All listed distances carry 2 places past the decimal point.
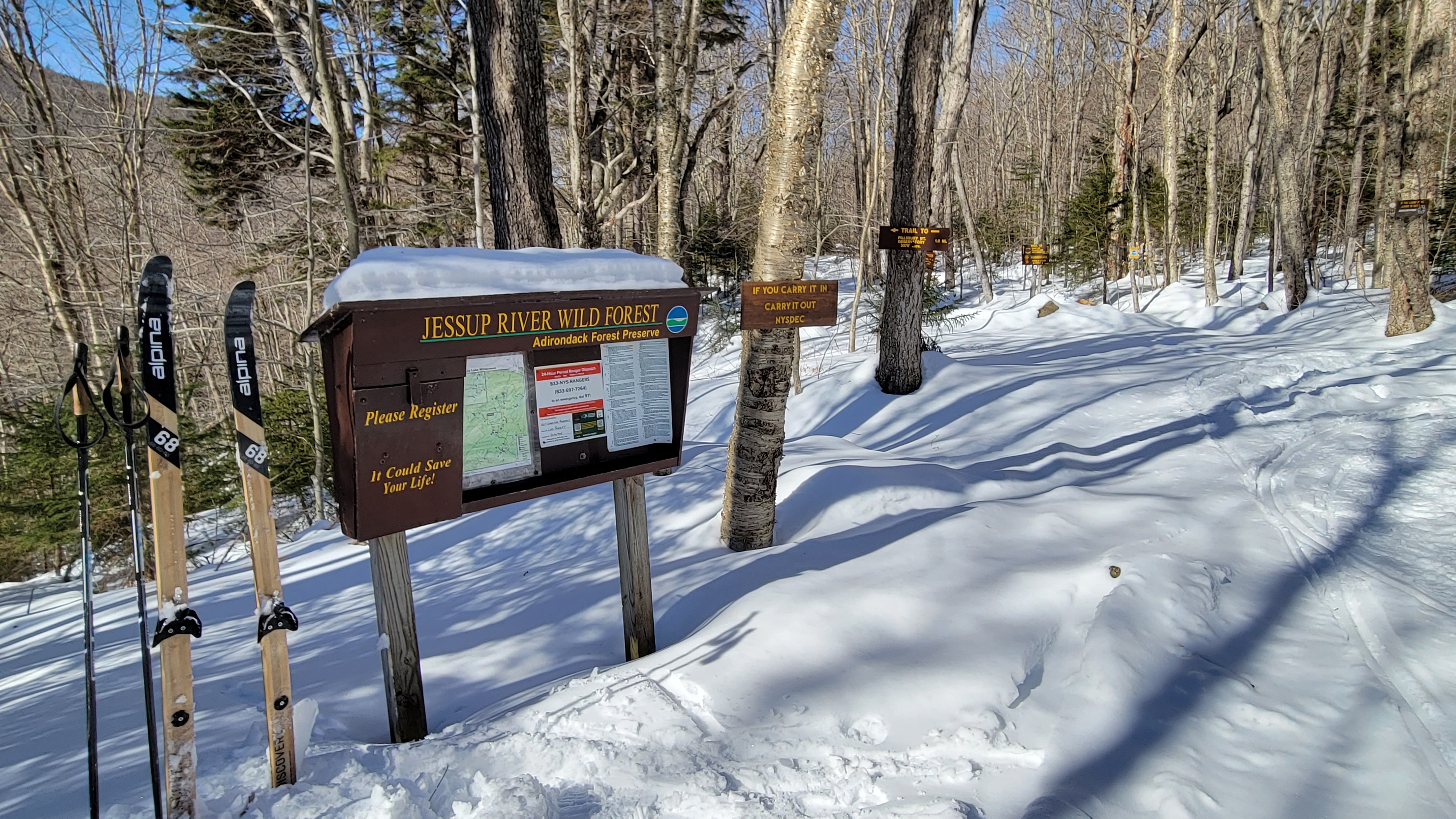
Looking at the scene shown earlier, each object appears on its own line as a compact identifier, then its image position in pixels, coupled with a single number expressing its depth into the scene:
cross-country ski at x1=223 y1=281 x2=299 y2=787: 2.37
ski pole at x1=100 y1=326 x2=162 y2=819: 2.25
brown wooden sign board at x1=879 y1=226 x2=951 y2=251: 8.16
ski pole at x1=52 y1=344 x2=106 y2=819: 2.31
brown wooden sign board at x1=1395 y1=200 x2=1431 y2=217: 9.90
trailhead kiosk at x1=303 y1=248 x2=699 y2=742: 2.58
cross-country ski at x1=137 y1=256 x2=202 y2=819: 2.25
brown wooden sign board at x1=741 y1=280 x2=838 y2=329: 4.43
